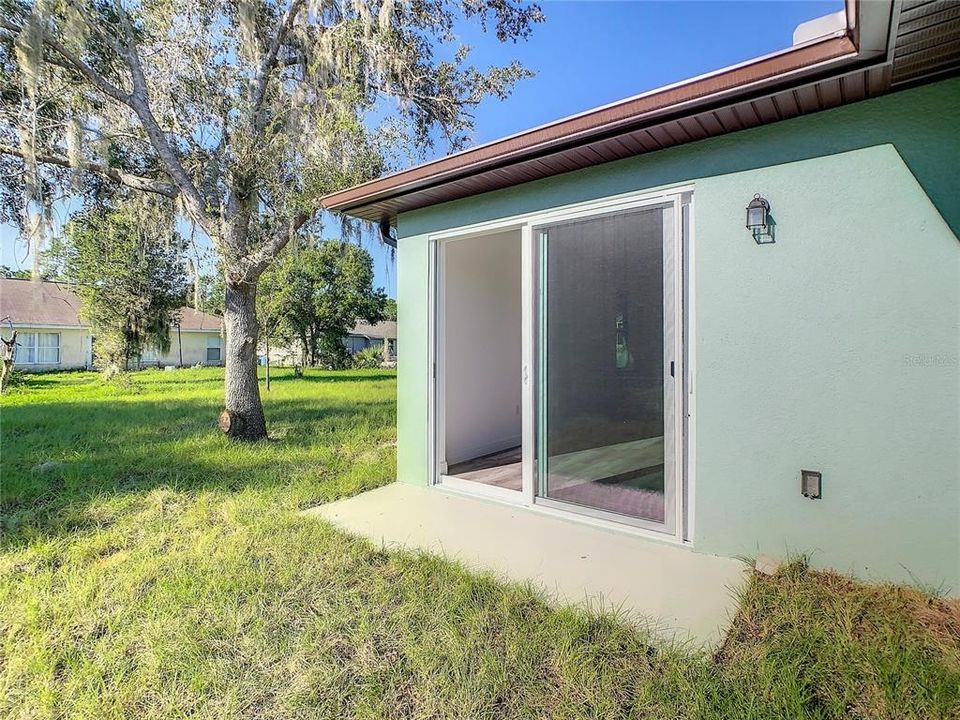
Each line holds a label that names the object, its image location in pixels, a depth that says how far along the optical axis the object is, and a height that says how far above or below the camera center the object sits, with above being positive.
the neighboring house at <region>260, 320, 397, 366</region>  21.84 +0.55
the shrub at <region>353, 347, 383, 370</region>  23.88 -0.32
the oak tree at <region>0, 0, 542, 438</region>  6.37 +3.30
